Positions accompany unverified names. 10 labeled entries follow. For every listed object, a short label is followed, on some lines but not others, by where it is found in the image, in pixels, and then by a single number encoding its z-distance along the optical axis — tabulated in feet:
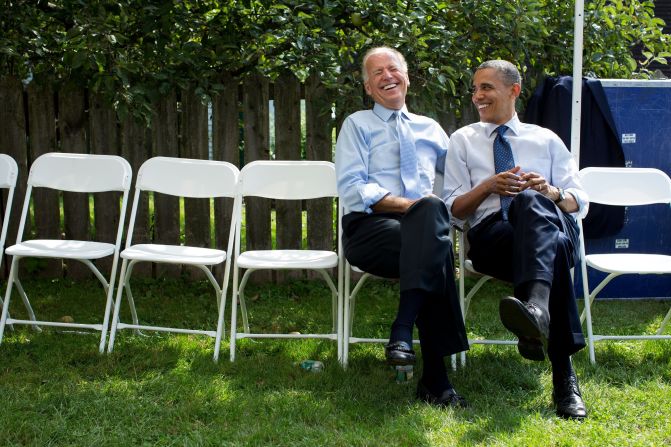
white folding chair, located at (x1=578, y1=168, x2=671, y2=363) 16.24
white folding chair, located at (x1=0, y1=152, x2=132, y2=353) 15.66
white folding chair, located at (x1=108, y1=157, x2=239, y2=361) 15.44
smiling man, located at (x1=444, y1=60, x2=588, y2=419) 12.39
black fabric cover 18.52
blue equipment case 18.74
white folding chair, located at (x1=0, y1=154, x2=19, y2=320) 16.75
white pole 15.98
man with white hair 12.84
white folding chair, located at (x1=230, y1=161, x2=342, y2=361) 15.90
